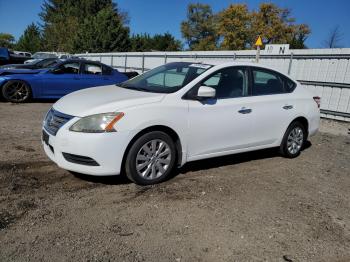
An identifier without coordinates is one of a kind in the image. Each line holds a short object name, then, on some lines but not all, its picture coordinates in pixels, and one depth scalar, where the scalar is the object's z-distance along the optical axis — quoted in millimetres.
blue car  10914
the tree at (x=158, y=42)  60450
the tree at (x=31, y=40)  72775
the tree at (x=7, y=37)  120331
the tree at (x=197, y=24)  77250
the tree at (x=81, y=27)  48125
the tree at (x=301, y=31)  59497
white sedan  4406
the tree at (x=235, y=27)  60531
